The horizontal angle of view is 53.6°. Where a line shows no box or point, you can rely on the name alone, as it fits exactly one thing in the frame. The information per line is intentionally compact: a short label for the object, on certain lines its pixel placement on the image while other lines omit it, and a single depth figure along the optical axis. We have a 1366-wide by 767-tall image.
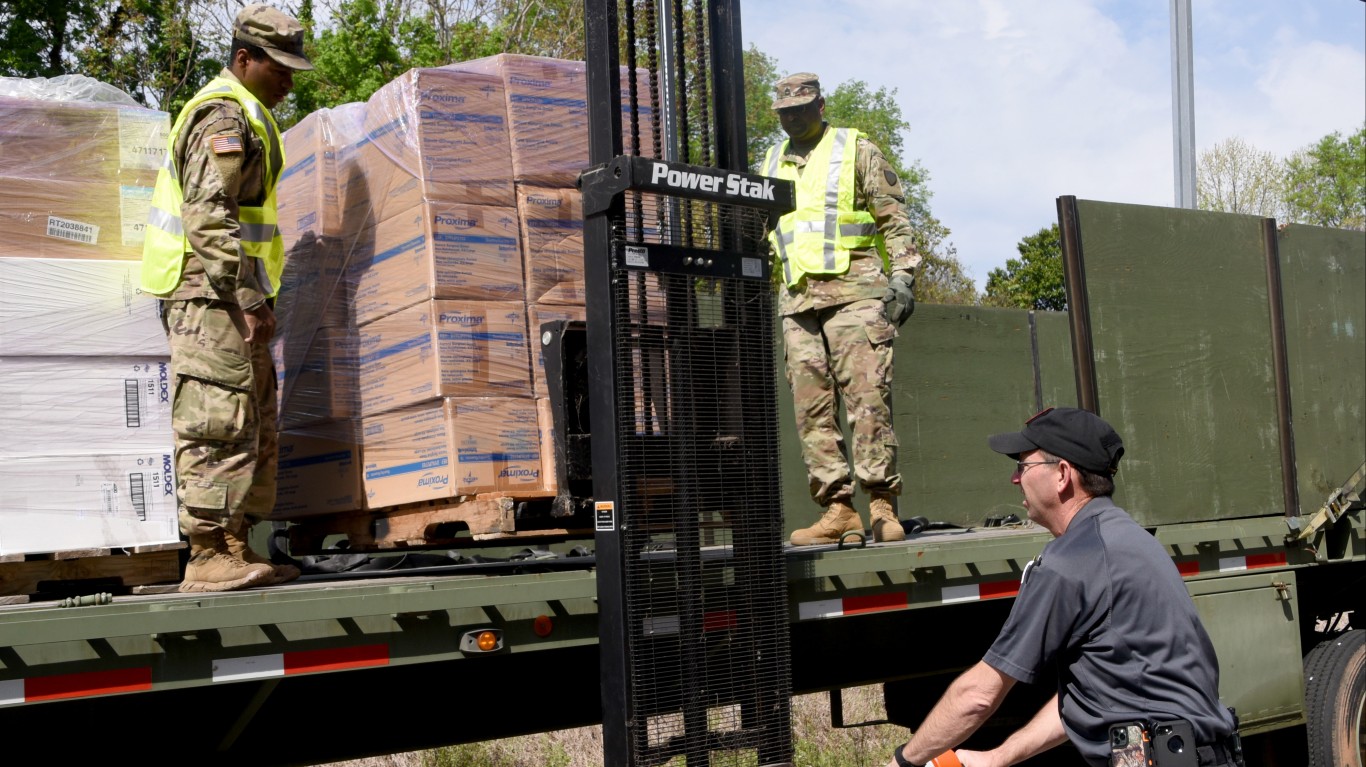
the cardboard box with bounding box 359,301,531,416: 4.17
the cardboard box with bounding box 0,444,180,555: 3.55
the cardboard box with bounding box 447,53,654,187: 4.50
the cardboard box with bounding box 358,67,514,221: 4.31
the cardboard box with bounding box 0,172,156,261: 3.79
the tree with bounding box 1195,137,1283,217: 36.78
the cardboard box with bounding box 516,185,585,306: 4.42
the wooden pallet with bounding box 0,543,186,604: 3.62
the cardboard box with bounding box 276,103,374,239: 4.68
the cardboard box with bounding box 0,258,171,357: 3.64
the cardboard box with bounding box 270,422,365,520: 4.54
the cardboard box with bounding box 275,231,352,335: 4.57
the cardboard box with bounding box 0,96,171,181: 3.88
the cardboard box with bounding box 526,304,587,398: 4.36
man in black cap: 2.81
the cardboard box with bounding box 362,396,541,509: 4.16
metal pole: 11.66
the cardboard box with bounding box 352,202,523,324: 4.21
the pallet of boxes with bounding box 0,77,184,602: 3.60
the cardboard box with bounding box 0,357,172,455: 3.59
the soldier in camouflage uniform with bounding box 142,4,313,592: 3.69
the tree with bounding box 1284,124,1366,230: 39.16
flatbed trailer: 2.77
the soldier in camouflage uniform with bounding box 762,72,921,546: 5.03
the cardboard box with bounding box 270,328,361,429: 4.52
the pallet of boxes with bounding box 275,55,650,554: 4.21
